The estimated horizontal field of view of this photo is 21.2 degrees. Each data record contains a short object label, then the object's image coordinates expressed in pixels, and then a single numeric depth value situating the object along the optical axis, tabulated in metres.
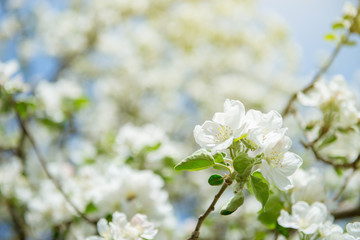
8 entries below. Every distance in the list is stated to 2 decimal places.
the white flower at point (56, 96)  1.15
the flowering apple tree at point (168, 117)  0.67
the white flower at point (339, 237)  0.67
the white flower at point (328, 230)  0.68
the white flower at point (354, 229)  0.68
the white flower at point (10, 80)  0.87
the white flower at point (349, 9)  0.84
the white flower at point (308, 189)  0.75
